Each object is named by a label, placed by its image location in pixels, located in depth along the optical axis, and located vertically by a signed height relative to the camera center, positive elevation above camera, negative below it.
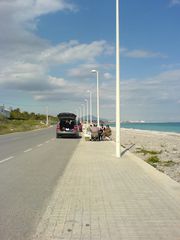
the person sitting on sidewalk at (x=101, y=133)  17.16 -0.88
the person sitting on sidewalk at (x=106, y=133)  18.15 -0.92
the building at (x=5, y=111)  72.35 +4.56
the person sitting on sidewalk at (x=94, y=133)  16.44 -0.84
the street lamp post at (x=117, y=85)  8.73 +1.70
